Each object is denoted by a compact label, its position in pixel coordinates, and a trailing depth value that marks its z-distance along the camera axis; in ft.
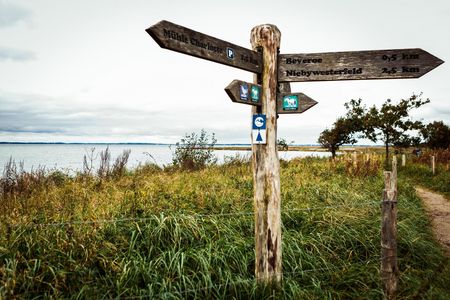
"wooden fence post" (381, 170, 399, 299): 11.12
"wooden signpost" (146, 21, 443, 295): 10.25
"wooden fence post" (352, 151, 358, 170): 36.43
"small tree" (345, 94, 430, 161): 59.11
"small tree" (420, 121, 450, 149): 109.95
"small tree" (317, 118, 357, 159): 86.80
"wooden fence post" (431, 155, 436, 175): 45.13
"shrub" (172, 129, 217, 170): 44.29
